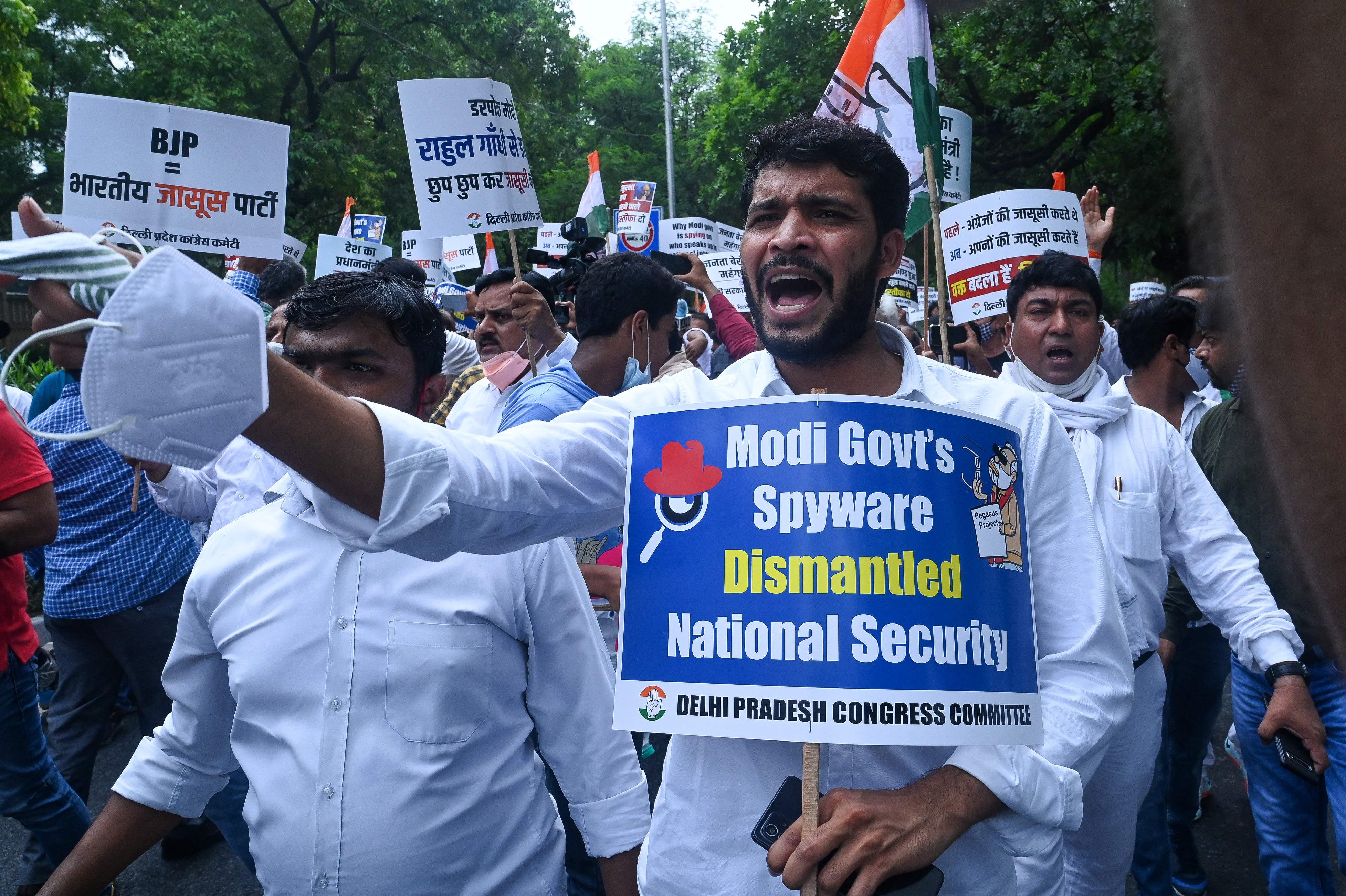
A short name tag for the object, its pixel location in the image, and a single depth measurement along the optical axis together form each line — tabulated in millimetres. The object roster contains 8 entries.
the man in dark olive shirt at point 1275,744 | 2795
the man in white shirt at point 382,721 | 1894
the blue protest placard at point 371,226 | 9320
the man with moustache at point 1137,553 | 2895
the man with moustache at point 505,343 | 4875
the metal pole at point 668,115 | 26891
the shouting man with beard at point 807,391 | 1306
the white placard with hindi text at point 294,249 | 7719
